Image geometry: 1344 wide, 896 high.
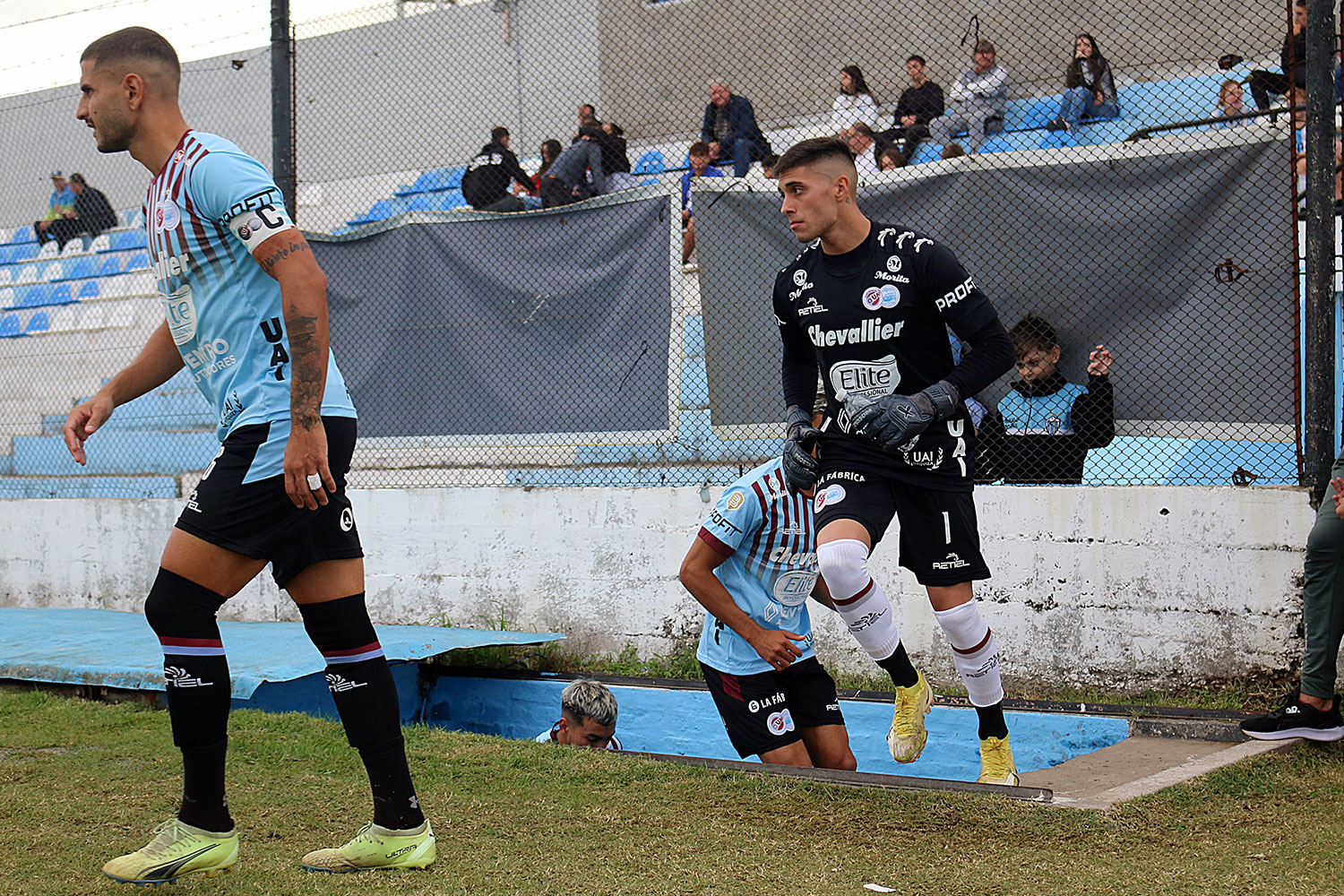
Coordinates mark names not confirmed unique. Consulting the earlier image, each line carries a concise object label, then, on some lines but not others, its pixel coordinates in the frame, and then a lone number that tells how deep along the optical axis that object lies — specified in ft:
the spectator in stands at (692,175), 46.96
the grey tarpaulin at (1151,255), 38.50
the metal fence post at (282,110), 51.55
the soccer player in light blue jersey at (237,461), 19.26
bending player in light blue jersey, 30.07
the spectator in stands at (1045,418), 40.37
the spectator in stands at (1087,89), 48.49
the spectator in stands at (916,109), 51.13
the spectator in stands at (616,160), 59.26
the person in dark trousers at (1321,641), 30.30
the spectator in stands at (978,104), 53.06
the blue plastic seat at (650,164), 64.67
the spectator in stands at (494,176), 60.54
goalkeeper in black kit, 26.16
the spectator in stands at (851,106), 60.08
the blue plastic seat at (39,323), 96.43
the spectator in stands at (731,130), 58.85
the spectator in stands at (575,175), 56.95
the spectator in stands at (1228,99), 44.00
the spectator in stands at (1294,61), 37.70
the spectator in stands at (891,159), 45.33
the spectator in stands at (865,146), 46.85
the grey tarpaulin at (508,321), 48.06
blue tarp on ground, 38.52
